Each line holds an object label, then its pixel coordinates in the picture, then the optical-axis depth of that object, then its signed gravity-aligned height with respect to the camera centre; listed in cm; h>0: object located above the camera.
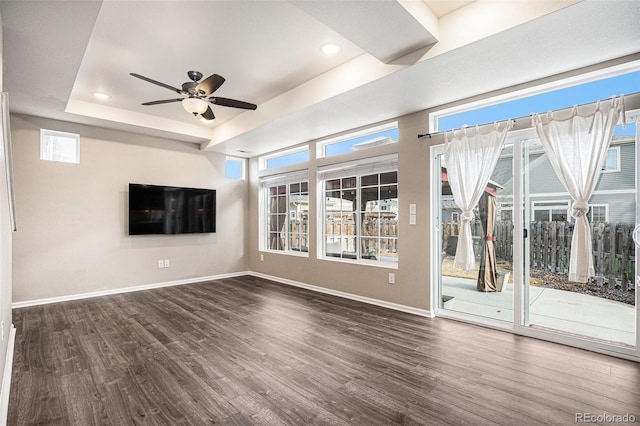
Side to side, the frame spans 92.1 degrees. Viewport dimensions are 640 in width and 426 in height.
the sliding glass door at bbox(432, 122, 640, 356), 279 -44
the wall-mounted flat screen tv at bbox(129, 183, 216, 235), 538 +3
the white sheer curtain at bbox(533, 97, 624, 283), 272 +51
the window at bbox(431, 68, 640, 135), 277 +117
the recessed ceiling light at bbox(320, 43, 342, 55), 303 +163
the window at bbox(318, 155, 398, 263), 451 +2
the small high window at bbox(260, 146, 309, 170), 600 +111
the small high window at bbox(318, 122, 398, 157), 453 +114
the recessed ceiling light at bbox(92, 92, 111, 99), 418 +161
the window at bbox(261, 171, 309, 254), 595 -3
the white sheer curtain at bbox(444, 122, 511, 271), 339 +50
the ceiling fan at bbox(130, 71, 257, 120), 300 +122
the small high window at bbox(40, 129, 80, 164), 466 +102
